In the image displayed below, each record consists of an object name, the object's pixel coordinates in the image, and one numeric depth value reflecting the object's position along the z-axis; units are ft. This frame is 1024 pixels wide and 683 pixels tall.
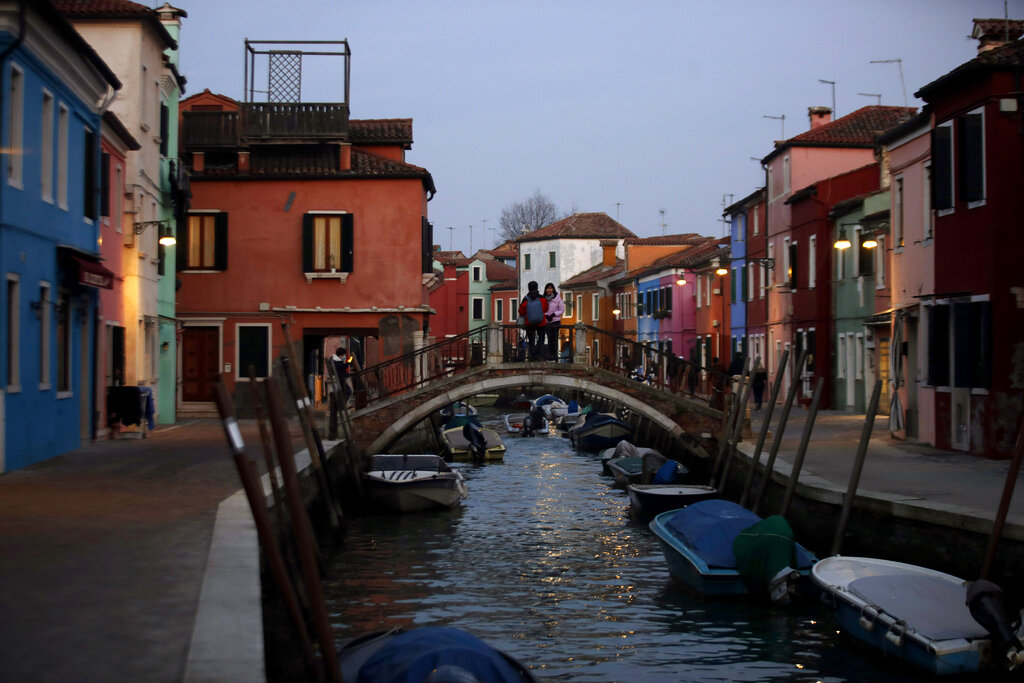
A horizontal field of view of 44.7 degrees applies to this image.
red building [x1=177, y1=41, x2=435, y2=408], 88.33
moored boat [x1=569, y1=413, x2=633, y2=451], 102.78
